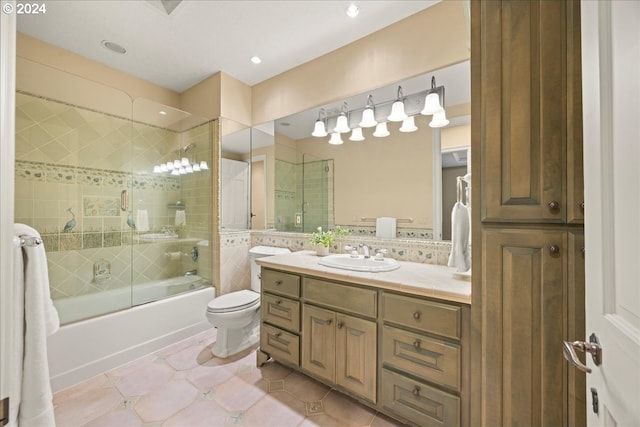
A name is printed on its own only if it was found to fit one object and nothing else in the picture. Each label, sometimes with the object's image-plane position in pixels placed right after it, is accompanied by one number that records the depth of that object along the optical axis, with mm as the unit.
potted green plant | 2148
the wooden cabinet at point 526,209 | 874
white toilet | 2027
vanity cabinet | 1187
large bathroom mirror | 1762
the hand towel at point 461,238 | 1452
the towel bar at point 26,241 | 1051
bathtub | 1740
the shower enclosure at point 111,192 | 2143
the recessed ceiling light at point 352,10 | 1822
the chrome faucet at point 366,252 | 1861
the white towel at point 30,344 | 1083
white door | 470
